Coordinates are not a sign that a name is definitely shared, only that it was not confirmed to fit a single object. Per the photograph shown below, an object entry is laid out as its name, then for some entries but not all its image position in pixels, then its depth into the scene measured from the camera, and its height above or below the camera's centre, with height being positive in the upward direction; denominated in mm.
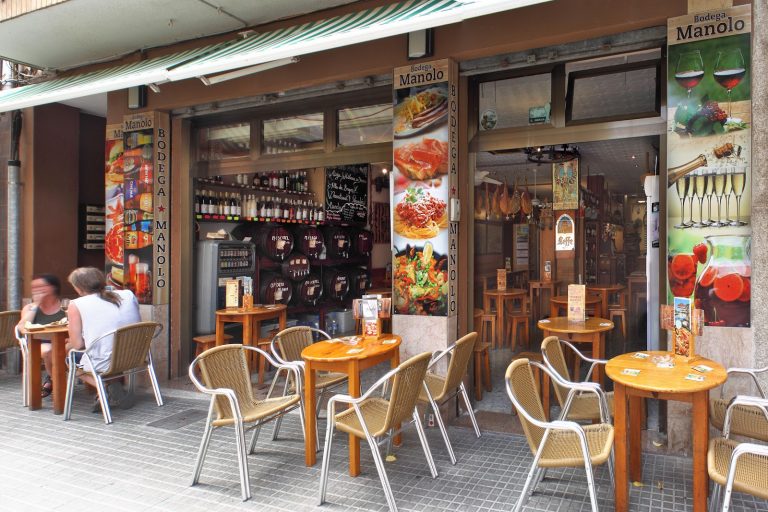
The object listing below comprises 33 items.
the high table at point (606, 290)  5539 -394
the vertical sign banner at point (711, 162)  3850 +658
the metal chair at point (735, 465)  2494 -1078
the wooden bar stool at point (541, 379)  4691 -1171
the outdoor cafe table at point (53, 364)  5395 -1156
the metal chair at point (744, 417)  3285 -1050
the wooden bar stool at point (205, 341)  6539 -1099
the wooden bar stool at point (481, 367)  5508 -1228
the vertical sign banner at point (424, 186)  4844 +596
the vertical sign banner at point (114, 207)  6727 +548
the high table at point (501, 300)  6164 -552
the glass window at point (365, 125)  5613 +1352
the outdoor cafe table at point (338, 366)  3803 -833
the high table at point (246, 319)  6309 -801
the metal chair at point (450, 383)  3943 -1004
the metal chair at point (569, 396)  3584 -1018
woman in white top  5184 -658
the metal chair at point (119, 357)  5074 -1028
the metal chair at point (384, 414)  3207 -1046
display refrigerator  7305 -373
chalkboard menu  10008 +1117
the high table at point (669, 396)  2951 -817
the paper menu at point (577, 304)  5129 -495
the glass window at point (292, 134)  6055 +1367
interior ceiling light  6103 +1131
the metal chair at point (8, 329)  6734 -981
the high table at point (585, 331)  4664 -682
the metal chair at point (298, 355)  4473 -888
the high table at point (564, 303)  5609 -554
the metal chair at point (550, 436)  2781 -1043
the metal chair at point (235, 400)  3508 -1057
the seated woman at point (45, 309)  5910 -647
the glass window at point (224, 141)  6633 +1384
